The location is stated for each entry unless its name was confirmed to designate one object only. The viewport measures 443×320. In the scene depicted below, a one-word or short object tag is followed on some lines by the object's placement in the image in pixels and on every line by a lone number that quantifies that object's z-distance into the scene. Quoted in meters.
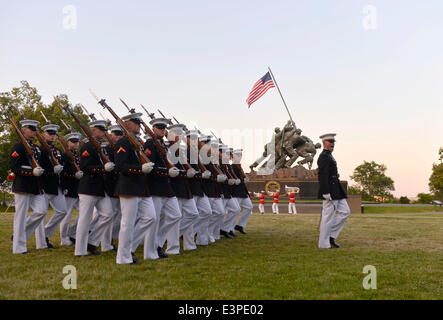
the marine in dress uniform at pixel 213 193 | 10.01
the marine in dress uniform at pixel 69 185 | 9.40
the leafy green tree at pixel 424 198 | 49.59
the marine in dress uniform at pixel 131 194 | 6.83
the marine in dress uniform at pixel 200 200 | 9.12
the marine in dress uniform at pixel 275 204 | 24.57
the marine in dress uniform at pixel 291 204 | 24.78
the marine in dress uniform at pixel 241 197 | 12.06
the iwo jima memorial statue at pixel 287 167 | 34.62
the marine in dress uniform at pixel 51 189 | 8.74
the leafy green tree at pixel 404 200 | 48.78
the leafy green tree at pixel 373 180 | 84.12
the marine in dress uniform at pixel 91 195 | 7.64
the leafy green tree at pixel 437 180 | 57.71
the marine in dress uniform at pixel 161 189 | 7.52
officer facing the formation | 9.16
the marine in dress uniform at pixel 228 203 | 11.48
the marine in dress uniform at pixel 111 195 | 8.06
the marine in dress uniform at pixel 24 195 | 8.01
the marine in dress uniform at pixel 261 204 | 24.42
